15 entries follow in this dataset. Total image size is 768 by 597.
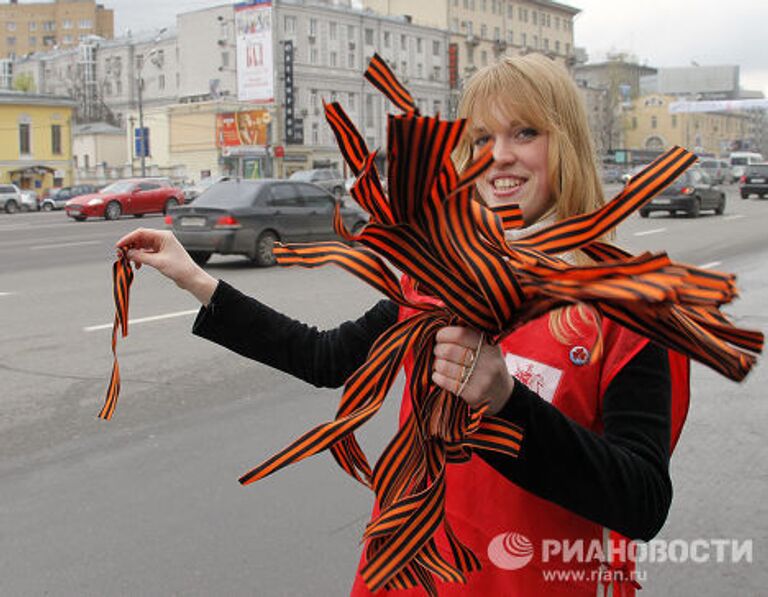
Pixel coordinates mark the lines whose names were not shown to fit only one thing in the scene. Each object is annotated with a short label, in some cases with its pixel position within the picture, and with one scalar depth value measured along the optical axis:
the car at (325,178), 49.33
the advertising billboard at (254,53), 66.44
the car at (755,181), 38.78
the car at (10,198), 41.72
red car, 30.97
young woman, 1.32
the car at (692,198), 25.45
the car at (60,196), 45.09
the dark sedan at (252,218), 14.65
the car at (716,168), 61.50
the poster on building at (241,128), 66.31
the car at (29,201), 43.19
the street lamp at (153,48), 85.96
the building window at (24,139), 56.06
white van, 75.00
